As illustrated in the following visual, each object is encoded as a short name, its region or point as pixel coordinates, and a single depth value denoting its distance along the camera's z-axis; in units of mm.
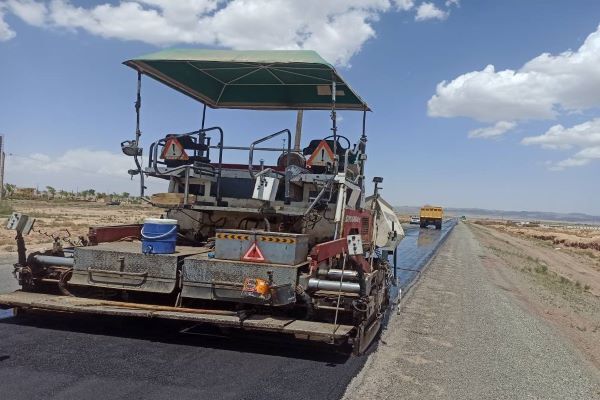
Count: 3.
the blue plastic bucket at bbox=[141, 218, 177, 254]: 6105
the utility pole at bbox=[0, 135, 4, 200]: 27969
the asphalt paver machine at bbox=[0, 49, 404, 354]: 5801
